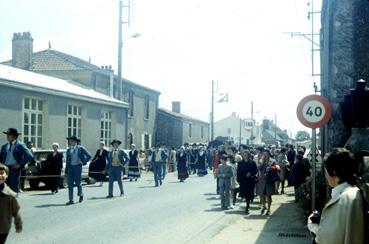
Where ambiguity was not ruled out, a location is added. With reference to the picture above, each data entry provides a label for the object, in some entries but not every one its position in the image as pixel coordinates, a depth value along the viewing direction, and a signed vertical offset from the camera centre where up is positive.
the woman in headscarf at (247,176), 13.08 -0.94
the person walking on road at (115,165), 15.38 -0.78
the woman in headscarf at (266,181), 12.79 -1.03
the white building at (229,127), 93.81 +2.46
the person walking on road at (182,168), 23.17 -1.29
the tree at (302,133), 112.50 +1.80
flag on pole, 52.72 +4.19
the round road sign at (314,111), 9.37 +0.56
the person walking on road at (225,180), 13.64 -1.08
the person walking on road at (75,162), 13.84 -0.64
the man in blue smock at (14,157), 10.52 -0.40
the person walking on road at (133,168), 23.69 -1.37
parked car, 17.61 -1.13
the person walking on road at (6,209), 5.84 -0.83
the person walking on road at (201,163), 28.28 -1.30
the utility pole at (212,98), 52.73 +4.57
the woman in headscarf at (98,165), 21.03 -1.08
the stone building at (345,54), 14.99 +2.63
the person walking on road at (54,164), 17.68 -0.89
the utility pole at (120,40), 33.66 +6.72
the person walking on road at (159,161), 20.44 -0.86
